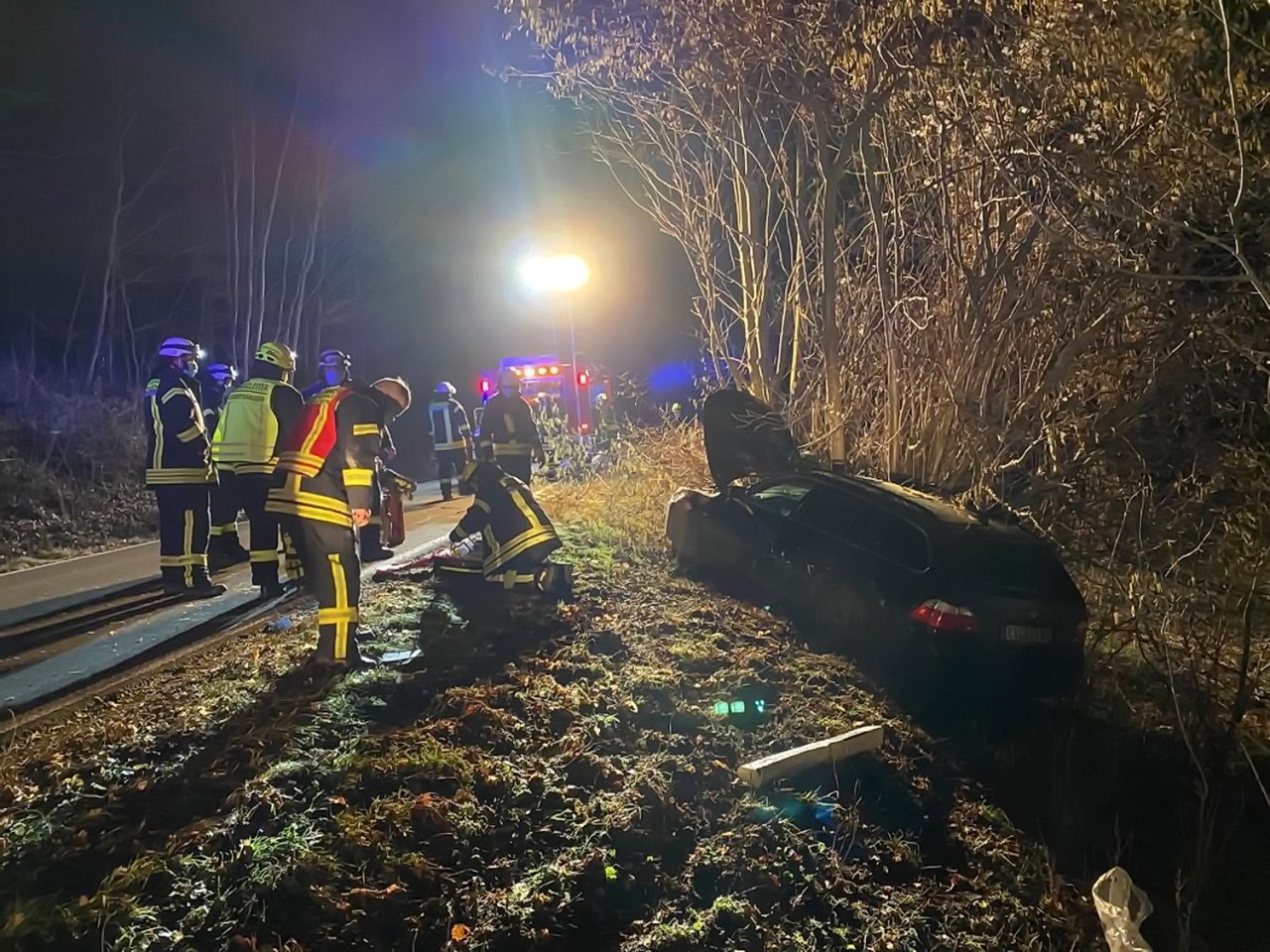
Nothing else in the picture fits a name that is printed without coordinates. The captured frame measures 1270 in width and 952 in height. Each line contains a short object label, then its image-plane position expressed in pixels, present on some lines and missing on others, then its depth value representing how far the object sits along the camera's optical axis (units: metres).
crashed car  5.23
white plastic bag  3.22
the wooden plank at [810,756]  4.37
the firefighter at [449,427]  12.32
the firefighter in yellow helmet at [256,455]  6.96
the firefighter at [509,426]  9.14
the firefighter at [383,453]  7.18
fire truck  15.93
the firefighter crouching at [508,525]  6.52
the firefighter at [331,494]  4.91
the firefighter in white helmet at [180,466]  6.88
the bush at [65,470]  11.14
